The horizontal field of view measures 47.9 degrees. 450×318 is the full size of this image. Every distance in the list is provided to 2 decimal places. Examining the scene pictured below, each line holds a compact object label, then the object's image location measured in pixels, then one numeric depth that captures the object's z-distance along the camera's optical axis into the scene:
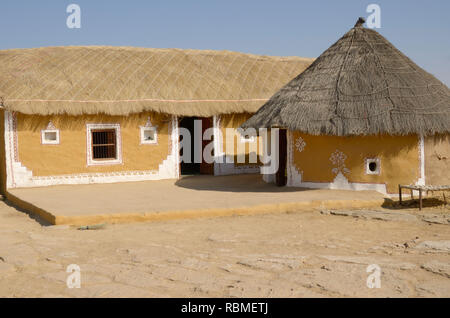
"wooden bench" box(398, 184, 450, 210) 10.12
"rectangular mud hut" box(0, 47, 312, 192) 13.44
